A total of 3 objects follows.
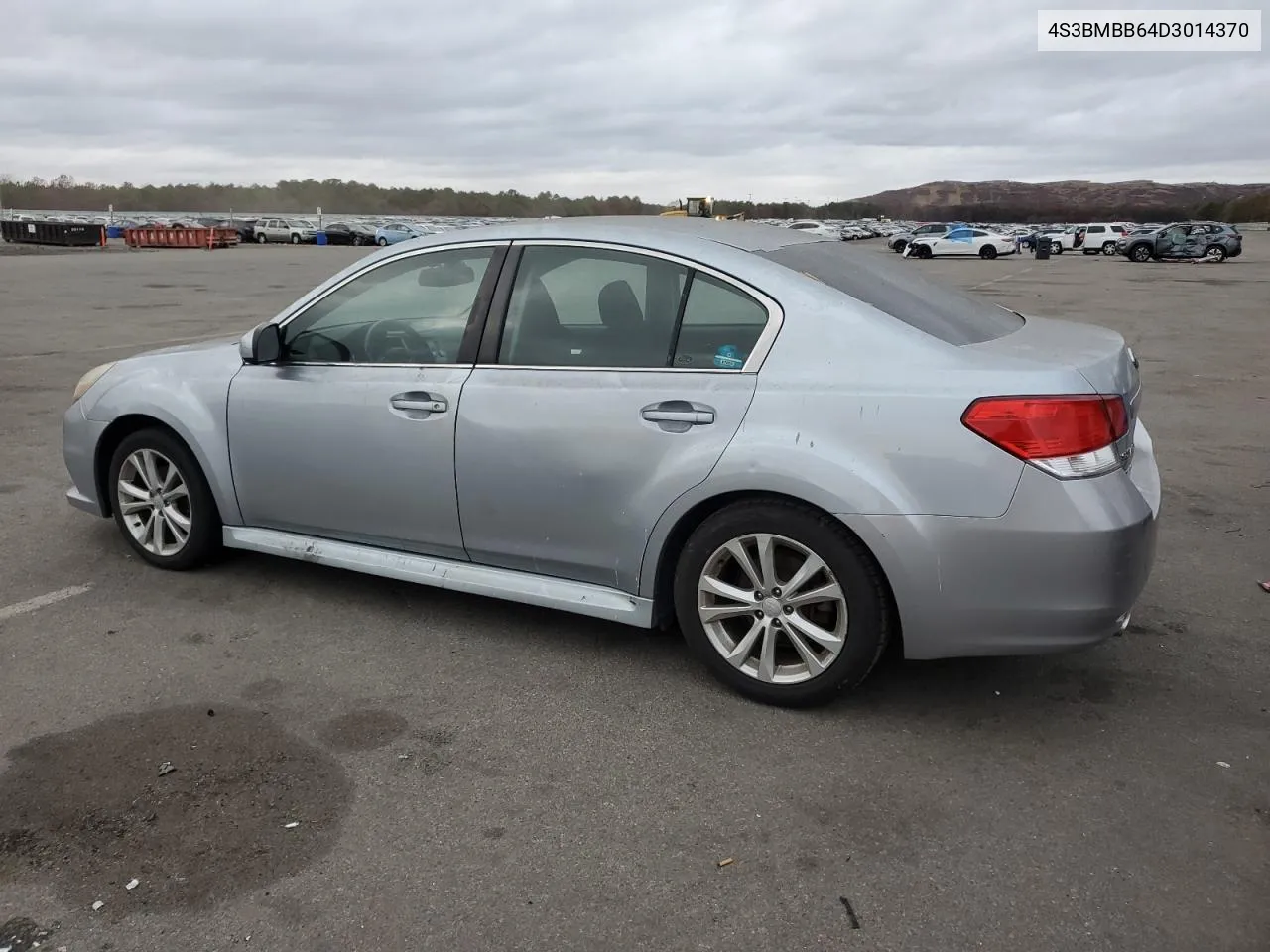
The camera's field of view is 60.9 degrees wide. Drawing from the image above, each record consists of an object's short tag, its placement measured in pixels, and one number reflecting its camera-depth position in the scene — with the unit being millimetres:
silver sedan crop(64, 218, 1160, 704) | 3309
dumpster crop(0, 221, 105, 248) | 52562
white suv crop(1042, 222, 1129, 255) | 59875
